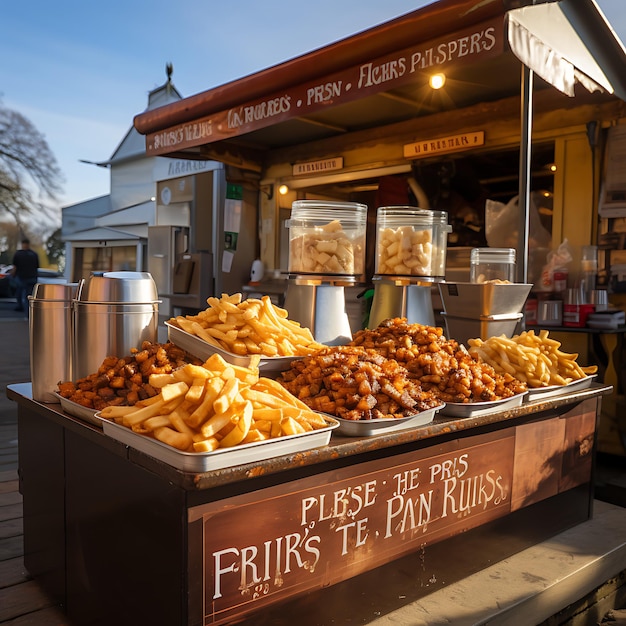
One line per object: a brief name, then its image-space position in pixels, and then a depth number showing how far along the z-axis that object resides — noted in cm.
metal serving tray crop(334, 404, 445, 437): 190
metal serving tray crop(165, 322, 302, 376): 222
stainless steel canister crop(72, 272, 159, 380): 224
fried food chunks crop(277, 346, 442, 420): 196
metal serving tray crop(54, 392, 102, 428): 190
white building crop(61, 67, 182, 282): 1550
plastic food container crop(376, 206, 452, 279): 313
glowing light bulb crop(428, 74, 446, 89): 459
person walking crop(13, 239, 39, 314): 1448
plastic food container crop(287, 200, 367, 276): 297
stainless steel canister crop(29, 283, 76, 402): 232
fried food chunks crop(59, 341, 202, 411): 195
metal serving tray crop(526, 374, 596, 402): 256
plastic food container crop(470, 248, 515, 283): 356
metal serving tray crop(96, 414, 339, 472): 150
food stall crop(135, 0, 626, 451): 329
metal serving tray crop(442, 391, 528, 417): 220
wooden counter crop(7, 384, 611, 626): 160
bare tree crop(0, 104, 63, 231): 3020
